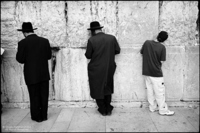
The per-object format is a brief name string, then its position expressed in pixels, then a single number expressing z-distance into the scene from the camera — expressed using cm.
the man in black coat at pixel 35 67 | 324
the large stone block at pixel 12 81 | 404
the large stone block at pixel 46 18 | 394
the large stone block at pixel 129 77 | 399
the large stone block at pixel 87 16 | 391
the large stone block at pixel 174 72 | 396
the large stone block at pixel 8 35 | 400
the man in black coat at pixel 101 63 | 350
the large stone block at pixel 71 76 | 402
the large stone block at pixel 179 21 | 388
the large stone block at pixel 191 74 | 394
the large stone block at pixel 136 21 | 389
